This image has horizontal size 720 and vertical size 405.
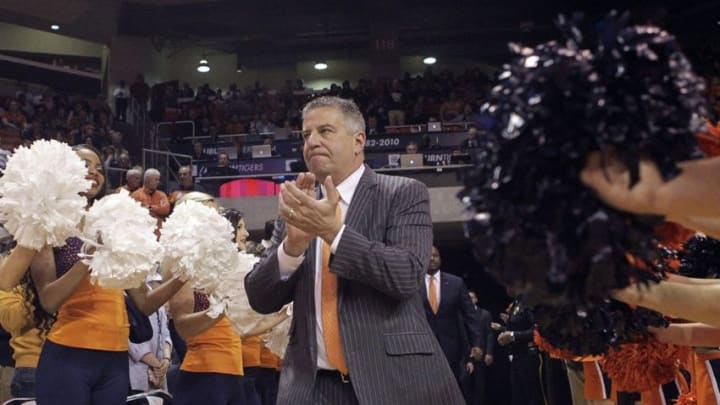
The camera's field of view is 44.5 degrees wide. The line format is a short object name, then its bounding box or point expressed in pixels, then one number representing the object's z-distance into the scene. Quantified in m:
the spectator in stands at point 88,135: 16.75
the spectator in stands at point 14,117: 18.41
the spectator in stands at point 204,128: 19.70
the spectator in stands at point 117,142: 16.35
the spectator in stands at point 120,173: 12.85
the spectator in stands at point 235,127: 20.31
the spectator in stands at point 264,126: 20.06
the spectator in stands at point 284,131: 18.83
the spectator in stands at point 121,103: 20.78
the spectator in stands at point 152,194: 11.35
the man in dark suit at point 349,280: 2.66
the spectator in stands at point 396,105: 19.36
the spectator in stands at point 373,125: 18.45
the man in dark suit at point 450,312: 8.16
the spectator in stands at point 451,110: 19.17
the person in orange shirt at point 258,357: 4.21
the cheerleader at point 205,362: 4.09
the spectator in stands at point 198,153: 16.65
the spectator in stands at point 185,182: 12.40
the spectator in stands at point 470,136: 13.31
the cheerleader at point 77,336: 3.29
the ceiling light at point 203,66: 25.56
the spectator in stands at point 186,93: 22.36
